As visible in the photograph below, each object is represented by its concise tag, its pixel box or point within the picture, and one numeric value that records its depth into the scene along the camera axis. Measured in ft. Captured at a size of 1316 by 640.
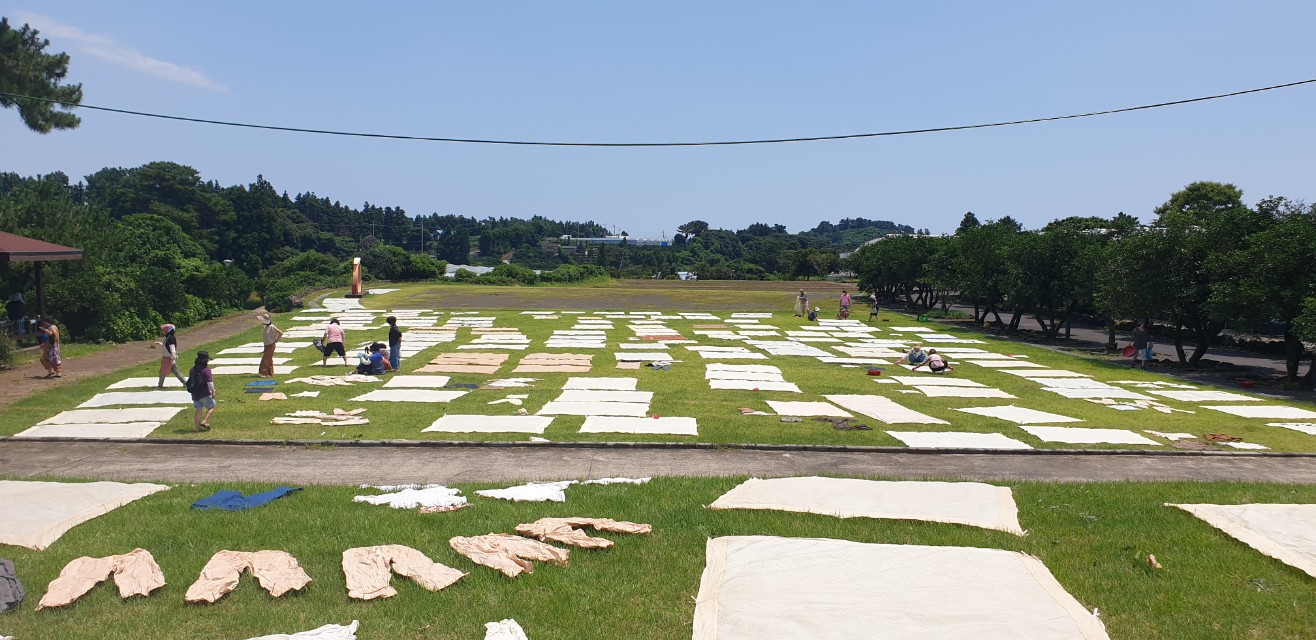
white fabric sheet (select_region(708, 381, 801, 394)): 76.54
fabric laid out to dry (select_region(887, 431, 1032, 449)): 51.44
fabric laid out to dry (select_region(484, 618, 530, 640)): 21.15
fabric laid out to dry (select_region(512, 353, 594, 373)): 87.71
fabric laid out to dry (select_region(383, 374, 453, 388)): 75.05
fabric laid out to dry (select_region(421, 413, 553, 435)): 54.75
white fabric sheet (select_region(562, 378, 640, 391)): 74.82
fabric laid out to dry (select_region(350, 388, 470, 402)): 68.03
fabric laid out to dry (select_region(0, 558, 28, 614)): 22.67
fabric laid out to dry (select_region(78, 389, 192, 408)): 64.80
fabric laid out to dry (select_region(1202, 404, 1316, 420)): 67.26
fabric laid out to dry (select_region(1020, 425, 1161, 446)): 54.29
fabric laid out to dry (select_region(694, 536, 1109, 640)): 21.42
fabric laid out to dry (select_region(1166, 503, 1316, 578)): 27.22
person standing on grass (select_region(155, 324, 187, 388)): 70.23
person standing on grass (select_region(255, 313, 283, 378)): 78.02
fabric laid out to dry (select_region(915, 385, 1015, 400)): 75.36
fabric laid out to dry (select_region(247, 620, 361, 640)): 20.81
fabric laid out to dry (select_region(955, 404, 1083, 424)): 61.90
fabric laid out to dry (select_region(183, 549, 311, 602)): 23.57
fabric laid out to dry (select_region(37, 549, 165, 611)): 23.38
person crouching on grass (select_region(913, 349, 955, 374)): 90.74
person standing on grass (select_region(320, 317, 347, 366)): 86.22
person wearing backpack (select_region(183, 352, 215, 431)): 53.78
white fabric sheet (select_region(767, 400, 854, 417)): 63.62
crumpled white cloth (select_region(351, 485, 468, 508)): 34.22
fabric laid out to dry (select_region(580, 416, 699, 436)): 54.85
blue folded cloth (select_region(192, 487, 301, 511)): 33.16
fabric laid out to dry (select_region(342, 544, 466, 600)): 23.90
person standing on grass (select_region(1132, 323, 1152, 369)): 101.55
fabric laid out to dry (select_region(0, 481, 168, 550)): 28.91
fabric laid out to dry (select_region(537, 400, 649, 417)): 61.41
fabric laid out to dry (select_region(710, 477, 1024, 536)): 31.65
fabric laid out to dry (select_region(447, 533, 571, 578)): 25.77
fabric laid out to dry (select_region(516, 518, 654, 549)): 28.05
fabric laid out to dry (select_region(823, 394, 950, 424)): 61.26
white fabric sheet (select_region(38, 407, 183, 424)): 57.41
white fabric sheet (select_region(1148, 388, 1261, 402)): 77.20
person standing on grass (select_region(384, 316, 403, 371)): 83.71
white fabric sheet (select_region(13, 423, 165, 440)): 52.31
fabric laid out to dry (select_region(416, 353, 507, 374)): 86.40
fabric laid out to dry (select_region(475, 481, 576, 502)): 35.24
